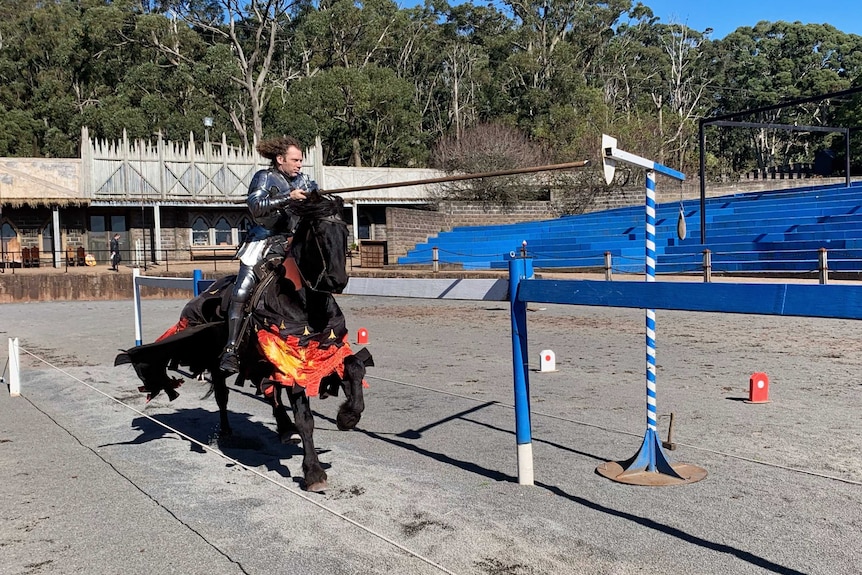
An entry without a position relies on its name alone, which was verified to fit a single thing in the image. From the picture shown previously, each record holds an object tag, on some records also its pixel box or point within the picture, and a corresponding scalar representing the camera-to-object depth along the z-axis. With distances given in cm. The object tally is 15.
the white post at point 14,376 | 1039
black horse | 550
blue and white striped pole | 581
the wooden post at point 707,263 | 2077
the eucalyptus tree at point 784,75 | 6919
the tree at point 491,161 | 3894
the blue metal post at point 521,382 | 565
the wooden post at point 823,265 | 1845
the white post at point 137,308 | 1272
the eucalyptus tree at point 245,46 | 5284
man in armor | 624
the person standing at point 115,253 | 3418
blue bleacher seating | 2323
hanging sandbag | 786
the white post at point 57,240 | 3572
